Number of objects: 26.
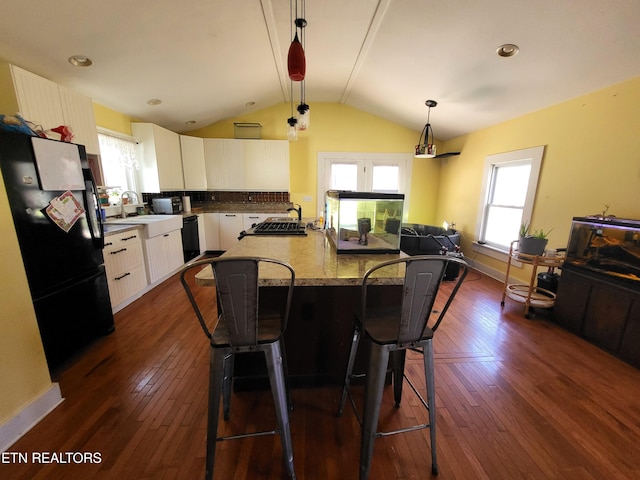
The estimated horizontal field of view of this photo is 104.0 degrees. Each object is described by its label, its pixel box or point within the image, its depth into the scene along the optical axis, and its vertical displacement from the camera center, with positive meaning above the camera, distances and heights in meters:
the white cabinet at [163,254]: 3.11 -0.83
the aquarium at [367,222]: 1.56 -0.17
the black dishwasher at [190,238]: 3.97 -0.73
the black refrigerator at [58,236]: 1.52 -0.30
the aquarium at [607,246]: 1.92 -0.41
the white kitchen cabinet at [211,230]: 4.59 -0.68
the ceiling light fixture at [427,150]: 3.65 +0.68
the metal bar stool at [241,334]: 0.92 -0.61
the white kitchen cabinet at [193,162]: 4.43 +0.54
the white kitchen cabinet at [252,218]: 4.55 -0.44
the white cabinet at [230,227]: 4.61 -0.62
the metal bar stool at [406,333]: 0.98 -0.61
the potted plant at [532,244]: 2.59 -0.50
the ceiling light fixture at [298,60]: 1.35 +0.75
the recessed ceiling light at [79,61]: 2.24 +1.18
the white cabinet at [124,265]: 2.49 -0.78
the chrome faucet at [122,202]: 3.38 -0.13
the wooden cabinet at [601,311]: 1.91 -0.96
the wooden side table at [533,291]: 2.52 -1.05
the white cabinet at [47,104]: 1.94 +0.75
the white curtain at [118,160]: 3.23 +0.43
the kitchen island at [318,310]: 1.46 -0.70
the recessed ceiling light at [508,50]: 2.15 +1.27
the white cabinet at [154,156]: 3.65 +0.54
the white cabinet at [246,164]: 4.66 +0.55
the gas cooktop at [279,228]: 2.17 -0.31
